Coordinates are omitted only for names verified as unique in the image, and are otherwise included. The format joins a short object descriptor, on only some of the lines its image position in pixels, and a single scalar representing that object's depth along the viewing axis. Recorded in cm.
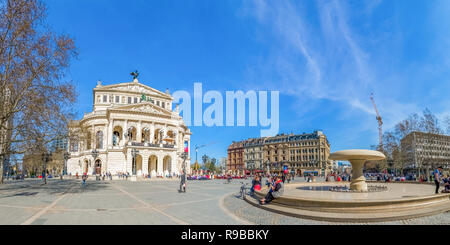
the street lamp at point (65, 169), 7788
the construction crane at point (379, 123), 11826
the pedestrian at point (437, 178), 1218
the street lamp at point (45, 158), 3147
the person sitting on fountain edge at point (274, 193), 1100
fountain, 783
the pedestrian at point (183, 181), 1944
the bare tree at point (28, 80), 1697
